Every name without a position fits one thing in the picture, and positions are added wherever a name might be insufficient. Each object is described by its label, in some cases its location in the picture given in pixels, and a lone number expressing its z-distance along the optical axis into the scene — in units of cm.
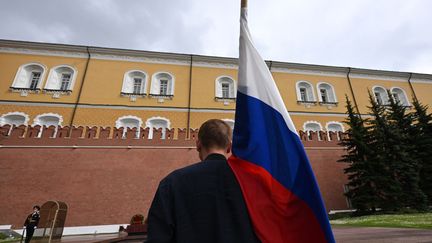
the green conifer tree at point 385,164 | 1338
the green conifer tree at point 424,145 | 1488
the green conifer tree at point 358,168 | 1339
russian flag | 147
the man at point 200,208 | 129
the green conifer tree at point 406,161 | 1356
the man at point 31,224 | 885
